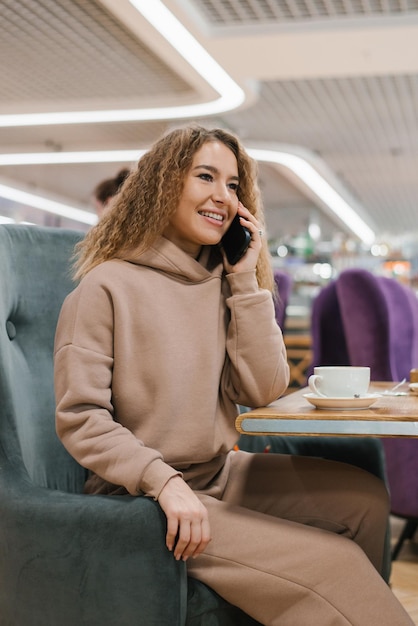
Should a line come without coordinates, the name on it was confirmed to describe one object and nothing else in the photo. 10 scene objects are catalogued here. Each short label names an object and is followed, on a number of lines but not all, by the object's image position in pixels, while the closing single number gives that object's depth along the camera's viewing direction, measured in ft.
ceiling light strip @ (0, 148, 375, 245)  32.32
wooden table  4.21
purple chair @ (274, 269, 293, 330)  11.80
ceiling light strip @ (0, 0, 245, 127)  18.21
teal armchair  4.24
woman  4.52
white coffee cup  4.86
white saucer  4.68
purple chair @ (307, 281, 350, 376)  11.48
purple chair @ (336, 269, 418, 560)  9.71
